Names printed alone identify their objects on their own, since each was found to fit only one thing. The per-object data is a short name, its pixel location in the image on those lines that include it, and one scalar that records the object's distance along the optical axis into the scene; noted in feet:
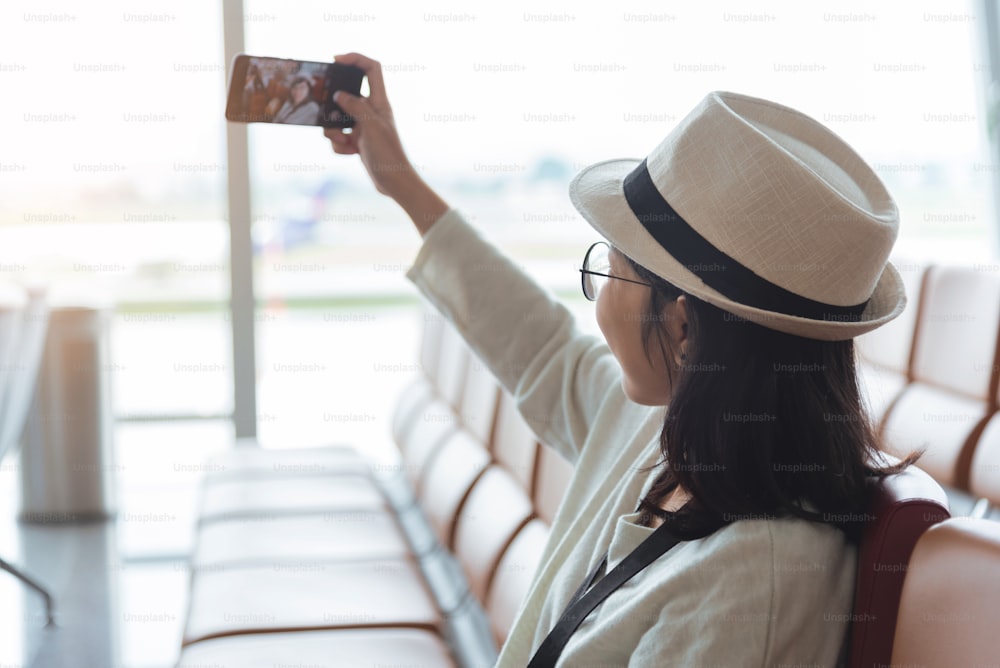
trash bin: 11.98
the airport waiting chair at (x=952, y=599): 2.58
